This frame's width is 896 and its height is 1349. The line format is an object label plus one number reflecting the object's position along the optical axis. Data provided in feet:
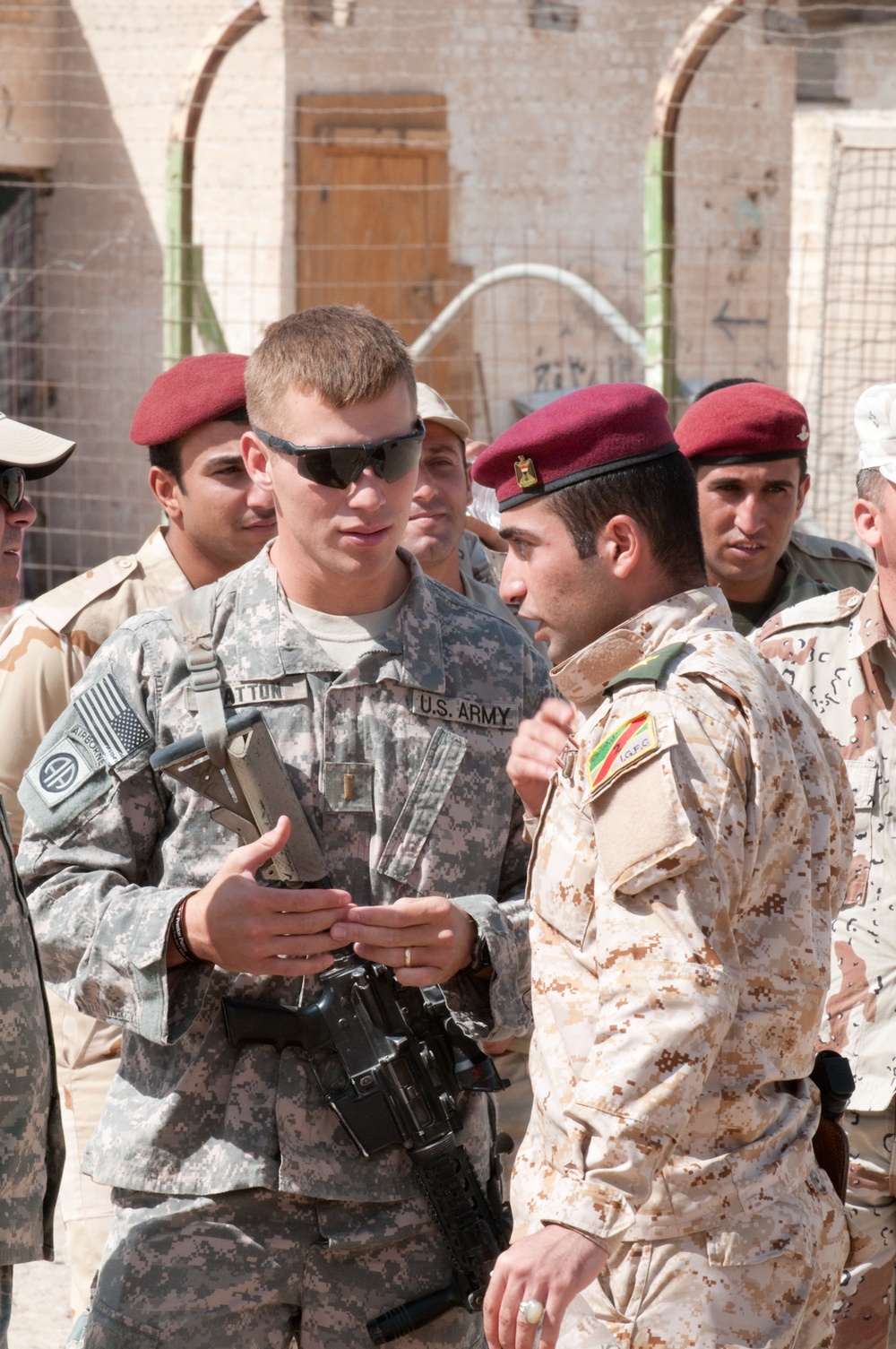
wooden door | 73.41
